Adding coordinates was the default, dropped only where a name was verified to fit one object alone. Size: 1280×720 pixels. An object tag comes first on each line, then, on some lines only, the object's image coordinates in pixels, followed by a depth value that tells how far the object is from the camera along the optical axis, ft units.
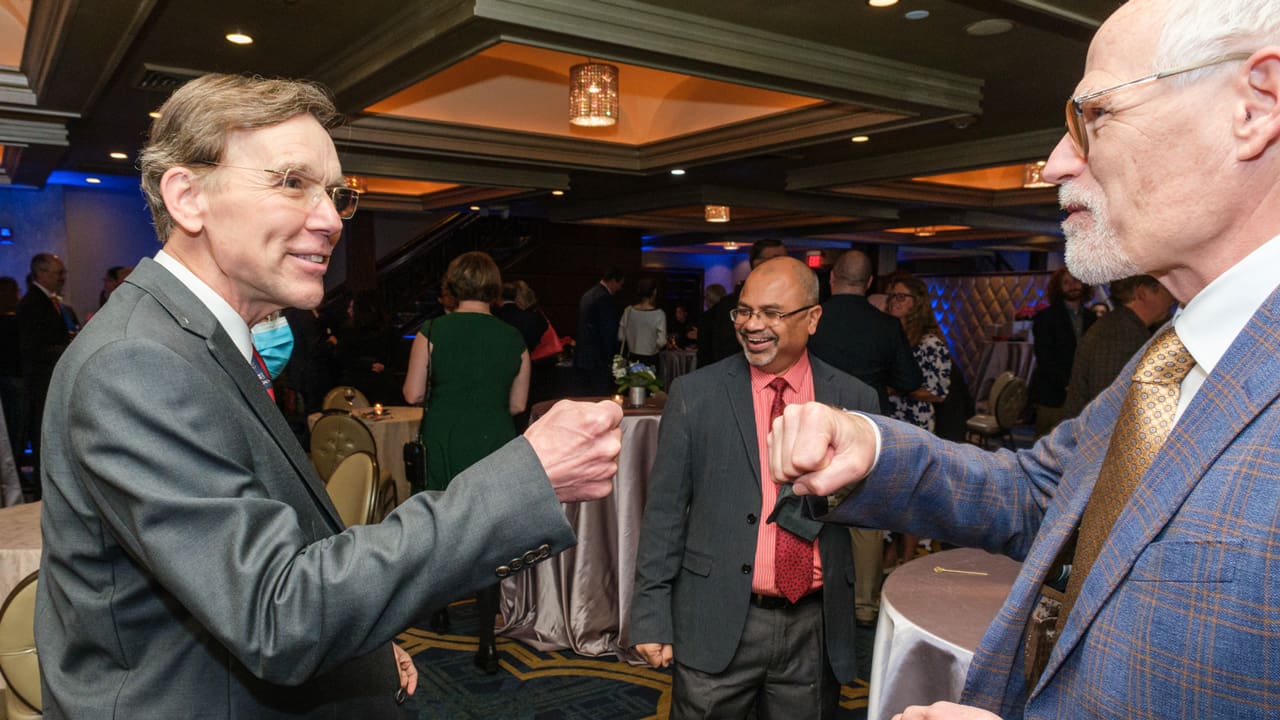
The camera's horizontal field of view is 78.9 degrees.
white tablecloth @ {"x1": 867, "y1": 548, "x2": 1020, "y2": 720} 4.96
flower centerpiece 13.97
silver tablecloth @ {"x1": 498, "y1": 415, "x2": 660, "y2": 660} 12.13
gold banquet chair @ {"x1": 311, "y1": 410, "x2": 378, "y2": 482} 13.52
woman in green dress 11.64
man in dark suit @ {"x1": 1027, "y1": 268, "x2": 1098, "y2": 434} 16.48
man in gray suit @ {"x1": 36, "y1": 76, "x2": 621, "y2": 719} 2.93
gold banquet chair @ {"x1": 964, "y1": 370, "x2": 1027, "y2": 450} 19.57
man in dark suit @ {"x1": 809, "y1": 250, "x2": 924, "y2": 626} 12.87
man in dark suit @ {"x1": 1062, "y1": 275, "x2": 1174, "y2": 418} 12.73
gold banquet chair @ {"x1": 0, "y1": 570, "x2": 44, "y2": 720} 5.61
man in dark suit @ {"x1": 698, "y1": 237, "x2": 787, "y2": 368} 15.01
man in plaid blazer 2.37
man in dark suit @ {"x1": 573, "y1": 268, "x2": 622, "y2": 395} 24.68
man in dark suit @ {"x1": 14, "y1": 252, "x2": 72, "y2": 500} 19.24
